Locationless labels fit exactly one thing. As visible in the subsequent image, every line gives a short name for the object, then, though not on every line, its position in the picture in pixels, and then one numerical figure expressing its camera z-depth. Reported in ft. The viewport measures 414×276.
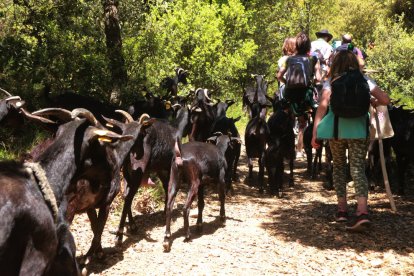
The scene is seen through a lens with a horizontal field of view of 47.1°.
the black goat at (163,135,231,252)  22.35
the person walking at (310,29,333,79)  35.78
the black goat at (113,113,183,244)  22.47
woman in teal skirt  21.97
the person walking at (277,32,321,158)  25.63
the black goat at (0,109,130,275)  9.92
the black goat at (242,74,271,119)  37.75
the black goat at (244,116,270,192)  34.91
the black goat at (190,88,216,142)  36.06
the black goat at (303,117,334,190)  35.09
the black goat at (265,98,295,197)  32.76
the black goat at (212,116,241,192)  35.05
